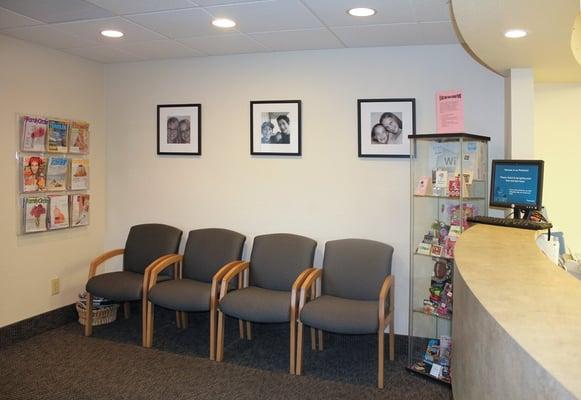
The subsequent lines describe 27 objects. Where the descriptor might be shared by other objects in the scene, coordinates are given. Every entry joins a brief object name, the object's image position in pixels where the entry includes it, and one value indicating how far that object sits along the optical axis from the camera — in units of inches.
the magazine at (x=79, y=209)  169.6
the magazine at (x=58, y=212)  160.9
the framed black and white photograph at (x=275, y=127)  158.9
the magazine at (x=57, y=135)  159.9
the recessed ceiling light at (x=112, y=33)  138.6
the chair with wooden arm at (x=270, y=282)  130.7
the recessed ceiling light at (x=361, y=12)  115.3
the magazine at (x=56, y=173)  159.3
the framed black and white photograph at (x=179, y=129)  170.9
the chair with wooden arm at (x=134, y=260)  150.5
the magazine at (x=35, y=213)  152.2
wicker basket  164.1
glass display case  129.6
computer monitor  111.6
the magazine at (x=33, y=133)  151.2
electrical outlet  163.3
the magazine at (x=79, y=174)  168.7
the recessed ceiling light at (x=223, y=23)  125.7
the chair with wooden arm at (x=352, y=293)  122.5
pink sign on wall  142.9
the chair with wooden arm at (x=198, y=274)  139.9
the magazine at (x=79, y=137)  168.2
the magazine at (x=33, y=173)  151.3
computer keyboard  101.7
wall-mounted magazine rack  151.6
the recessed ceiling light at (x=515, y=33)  99.1
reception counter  32.3
